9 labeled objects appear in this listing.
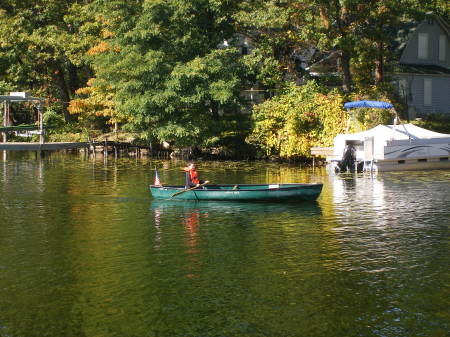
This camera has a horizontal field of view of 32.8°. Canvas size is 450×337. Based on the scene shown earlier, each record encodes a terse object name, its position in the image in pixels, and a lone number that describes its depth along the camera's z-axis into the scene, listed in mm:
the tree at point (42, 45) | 65212
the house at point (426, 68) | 66062
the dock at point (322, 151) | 48312
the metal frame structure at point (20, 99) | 53219
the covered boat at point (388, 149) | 46406
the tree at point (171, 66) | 53375
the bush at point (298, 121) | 52219
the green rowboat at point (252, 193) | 32250
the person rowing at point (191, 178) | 33406
